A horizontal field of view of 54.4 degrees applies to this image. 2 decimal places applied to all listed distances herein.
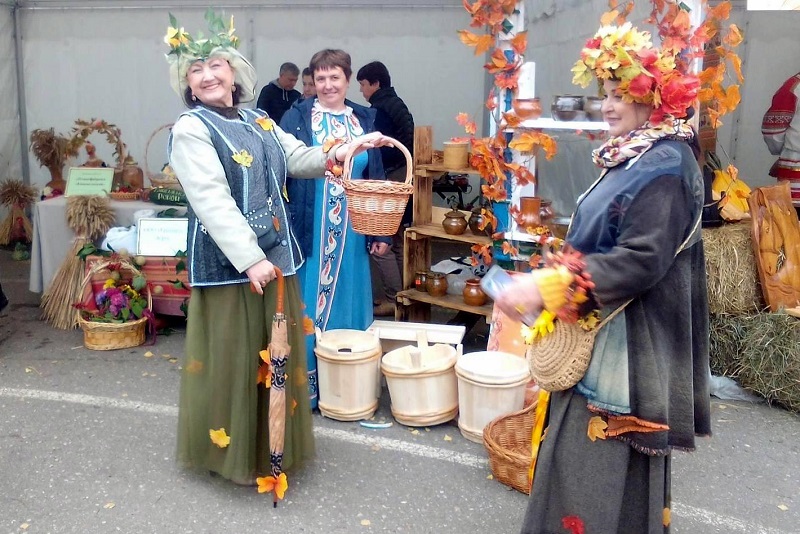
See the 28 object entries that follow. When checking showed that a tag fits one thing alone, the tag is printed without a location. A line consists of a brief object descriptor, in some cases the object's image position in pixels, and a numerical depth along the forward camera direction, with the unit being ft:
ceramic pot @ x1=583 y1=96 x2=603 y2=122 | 13.38
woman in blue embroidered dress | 13.16
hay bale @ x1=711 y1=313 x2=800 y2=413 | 13.75
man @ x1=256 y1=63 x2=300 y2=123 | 24.41
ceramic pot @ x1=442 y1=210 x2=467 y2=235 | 15.98
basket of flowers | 16.80
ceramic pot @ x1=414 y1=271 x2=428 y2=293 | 16.78
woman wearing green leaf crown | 9.48
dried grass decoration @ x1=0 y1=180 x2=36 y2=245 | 27.09
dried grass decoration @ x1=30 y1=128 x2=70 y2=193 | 22.91
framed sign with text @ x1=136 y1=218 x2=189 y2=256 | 17.89
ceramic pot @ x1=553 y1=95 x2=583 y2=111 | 13.47
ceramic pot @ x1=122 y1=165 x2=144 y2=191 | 21.11
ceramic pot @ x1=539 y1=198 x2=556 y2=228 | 14.56
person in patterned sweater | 19.27
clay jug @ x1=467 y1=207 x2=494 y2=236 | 15.83
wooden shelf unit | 16.01
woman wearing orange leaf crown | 6.44
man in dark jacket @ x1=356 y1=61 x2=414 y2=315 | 19.31
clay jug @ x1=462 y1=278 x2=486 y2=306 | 15.78
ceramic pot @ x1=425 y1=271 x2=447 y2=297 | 16.43
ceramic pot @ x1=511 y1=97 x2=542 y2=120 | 13.88
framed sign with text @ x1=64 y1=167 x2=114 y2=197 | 19.97
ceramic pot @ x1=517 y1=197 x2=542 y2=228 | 14.28
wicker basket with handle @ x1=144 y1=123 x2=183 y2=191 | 19.92
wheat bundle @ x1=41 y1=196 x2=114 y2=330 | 18.34
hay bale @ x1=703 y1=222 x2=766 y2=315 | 14.52
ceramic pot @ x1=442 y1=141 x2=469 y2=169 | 15.53
